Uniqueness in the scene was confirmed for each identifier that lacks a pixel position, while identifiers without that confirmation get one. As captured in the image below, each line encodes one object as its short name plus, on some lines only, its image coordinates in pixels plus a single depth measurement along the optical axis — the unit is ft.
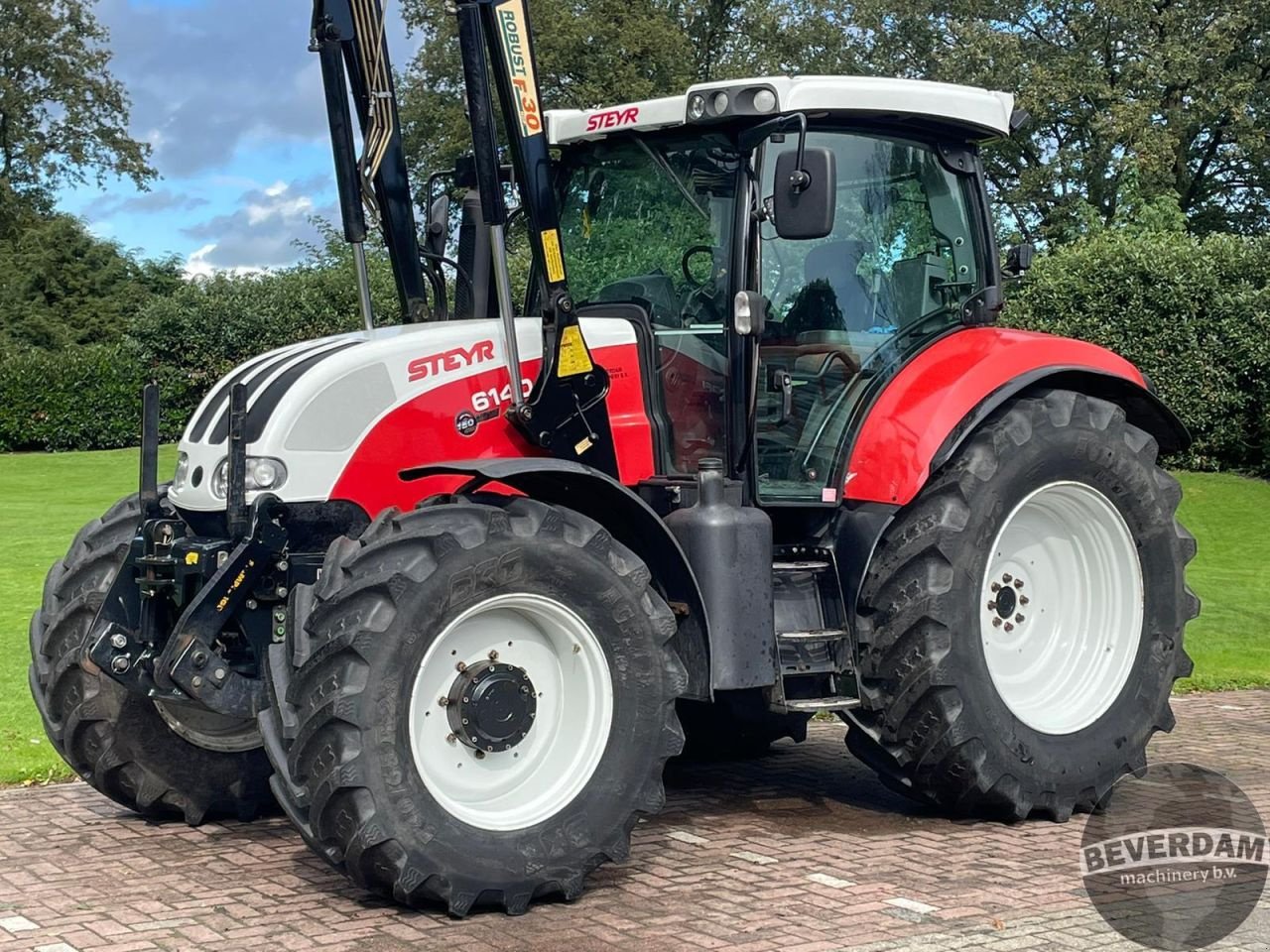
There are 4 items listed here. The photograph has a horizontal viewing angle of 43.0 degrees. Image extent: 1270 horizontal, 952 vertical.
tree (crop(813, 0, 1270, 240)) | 108.99
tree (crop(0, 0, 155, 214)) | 161.79
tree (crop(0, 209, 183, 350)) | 134.51
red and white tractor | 17.03
